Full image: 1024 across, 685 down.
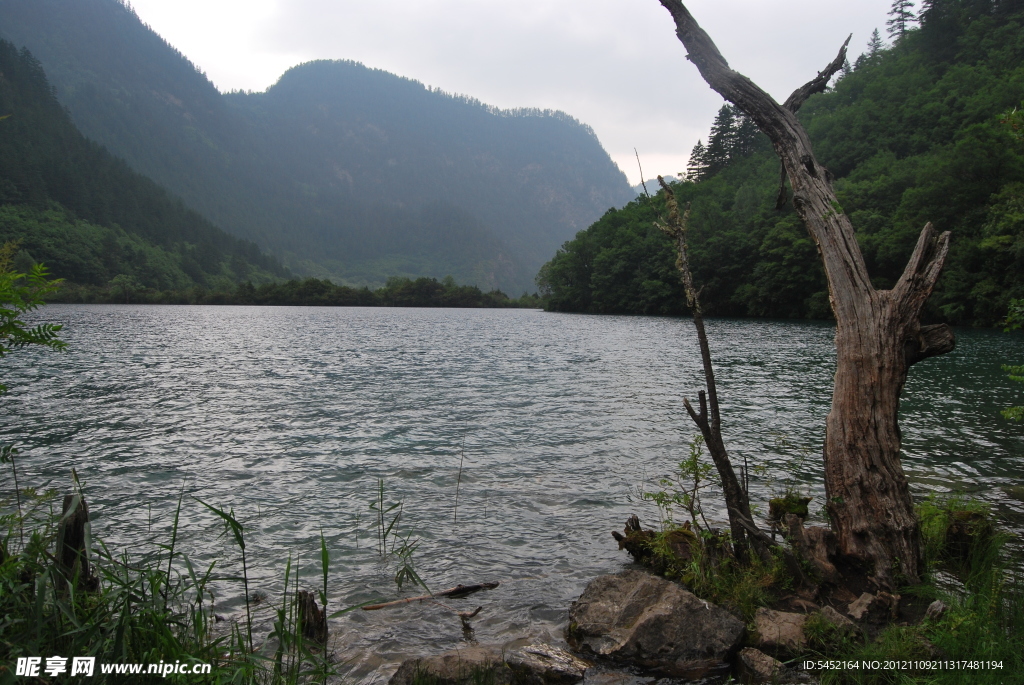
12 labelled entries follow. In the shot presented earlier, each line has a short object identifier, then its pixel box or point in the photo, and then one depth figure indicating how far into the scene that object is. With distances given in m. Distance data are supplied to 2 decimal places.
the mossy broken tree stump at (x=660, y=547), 7.52
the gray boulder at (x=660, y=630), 5.52
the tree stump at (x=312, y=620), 5.70
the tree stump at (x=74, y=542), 4.50
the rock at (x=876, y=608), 5.82
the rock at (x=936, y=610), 5.42
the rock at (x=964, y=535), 7.51
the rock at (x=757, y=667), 5.15
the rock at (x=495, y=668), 5.03
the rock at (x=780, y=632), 5.42
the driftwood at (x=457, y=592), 7.12
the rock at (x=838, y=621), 5.50
